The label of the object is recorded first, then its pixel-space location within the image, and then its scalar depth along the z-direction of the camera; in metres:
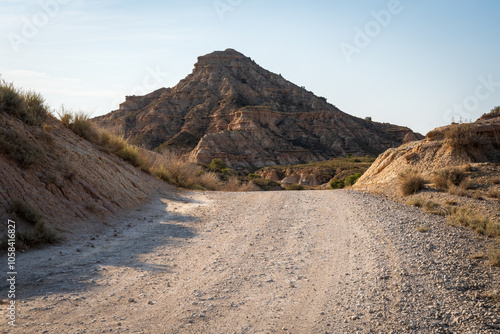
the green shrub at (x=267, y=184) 31.61
